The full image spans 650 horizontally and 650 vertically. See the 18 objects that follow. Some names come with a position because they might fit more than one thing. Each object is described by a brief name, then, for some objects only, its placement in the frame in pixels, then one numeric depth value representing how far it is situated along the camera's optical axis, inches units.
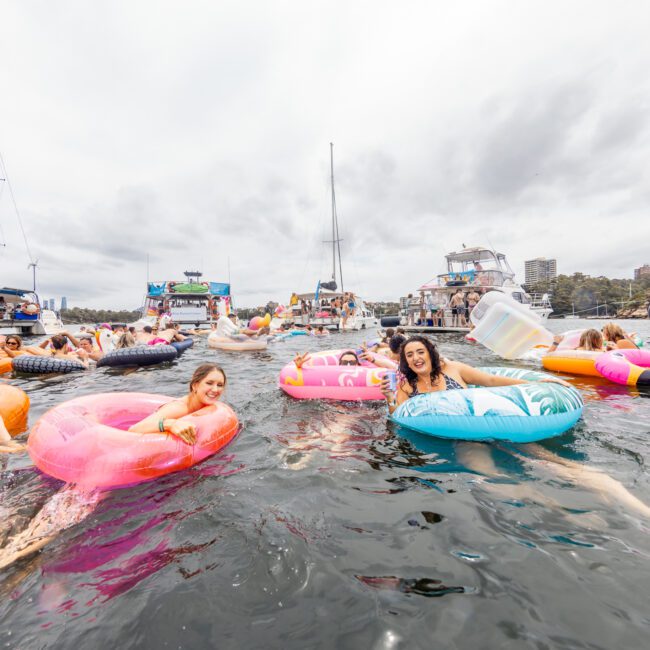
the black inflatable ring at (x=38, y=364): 336.8
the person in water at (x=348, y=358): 251.2
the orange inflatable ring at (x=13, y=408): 174.4
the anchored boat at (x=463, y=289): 862.5
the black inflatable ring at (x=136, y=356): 372.8
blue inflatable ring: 143.4
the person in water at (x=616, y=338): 323.3
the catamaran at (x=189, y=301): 1010.7
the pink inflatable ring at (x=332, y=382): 223.0
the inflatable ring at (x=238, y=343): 545.5
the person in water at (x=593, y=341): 322.0
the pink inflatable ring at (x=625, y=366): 250.2
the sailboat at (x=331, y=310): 1083.3
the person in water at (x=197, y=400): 135.7
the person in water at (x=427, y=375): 165.9
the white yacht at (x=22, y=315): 836.6
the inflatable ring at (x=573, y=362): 292.7
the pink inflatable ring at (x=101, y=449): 115.6
